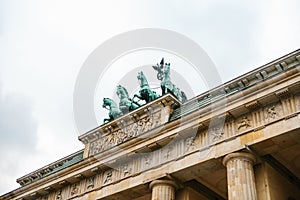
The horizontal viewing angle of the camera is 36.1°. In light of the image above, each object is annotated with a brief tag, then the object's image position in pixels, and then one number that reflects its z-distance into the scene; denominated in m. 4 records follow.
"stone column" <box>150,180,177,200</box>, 20.19
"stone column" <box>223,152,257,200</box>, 17.41
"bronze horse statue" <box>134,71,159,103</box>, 25.84
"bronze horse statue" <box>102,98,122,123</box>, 26.45
